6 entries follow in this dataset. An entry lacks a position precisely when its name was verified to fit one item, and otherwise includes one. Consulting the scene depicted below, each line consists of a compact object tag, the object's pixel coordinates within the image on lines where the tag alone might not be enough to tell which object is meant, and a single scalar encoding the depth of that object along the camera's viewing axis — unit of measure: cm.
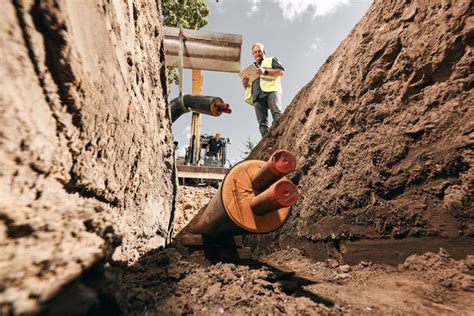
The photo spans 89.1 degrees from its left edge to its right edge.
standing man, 484
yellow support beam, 648
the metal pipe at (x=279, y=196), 146
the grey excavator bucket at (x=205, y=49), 549
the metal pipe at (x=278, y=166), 155
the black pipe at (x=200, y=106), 517
